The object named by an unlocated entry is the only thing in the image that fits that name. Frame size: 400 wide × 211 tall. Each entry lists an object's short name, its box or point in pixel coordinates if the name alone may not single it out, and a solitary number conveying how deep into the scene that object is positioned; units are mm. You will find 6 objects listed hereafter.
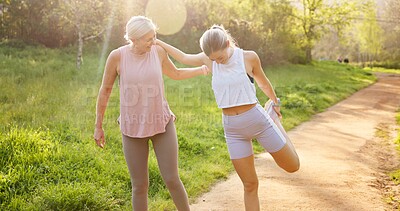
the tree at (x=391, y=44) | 45856
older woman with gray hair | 3461
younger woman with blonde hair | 3446
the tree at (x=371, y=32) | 46500
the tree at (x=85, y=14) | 15547
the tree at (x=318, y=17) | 35375
